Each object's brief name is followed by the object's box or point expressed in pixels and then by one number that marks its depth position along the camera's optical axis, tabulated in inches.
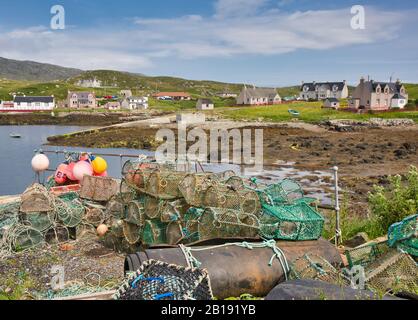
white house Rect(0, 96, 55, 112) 4384.8
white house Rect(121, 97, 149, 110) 4473.4
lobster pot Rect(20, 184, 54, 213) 347.3
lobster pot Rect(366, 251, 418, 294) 182.7
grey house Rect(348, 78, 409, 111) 2915.8
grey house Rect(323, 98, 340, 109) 3080.2
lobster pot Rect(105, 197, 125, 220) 365.6
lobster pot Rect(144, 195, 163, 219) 288.7
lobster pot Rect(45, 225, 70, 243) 360.8
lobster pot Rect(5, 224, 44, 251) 341.4
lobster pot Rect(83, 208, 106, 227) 393.7
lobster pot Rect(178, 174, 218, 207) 278.1
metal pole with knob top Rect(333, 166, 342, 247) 310.5
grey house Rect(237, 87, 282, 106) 3981.3
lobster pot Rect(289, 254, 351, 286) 187.6
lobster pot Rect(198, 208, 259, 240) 244.4
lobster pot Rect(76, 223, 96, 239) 380.2
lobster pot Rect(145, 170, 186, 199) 292.3
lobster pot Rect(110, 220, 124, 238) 333.4
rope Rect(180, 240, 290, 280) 190.8
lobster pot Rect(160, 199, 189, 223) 276.5
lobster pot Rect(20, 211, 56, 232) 348.5
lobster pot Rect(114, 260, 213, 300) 143.4
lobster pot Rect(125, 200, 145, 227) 297.3
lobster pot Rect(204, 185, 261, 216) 270.8
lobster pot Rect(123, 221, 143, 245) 303.9
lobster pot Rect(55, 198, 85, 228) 365.1
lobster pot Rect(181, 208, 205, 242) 260.2
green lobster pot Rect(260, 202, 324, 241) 240.5
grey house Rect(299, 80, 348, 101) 4060.0
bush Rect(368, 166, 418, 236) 304.2
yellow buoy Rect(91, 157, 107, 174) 479.8
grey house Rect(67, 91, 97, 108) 4642.7
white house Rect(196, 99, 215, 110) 4001.2
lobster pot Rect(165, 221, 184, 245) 268.1
